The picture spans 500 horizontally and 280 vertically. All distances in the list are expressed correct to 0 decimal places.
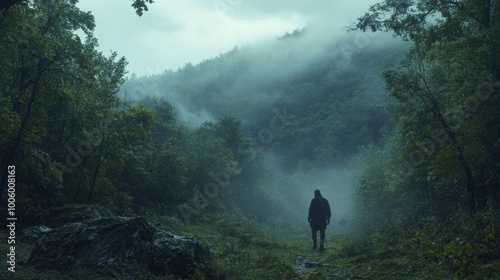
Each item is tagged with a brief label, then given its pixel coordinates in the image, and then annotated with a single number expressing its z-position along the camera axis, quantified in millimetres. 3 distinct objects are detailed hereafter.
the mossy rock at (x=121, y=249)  8523
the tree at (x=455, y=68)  14039
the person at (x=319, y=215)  17062
